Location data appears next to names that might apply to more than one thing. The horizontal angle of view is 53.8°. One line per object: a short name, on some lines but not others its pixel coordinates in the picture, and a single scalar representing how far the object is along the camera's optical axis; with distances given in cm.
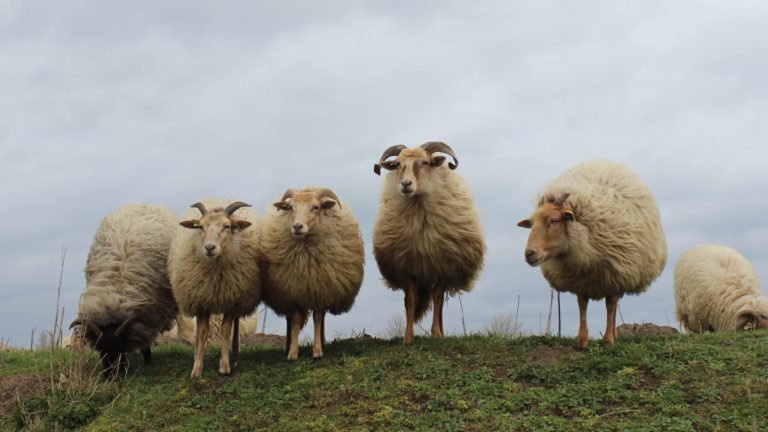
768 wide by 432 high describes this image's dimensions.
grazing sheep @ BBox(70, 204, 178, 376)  1215
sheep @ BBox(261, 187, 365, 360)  1137
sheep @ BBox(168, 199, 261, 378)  1113
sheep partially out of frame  1504
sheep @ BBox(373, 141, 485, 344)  1154
